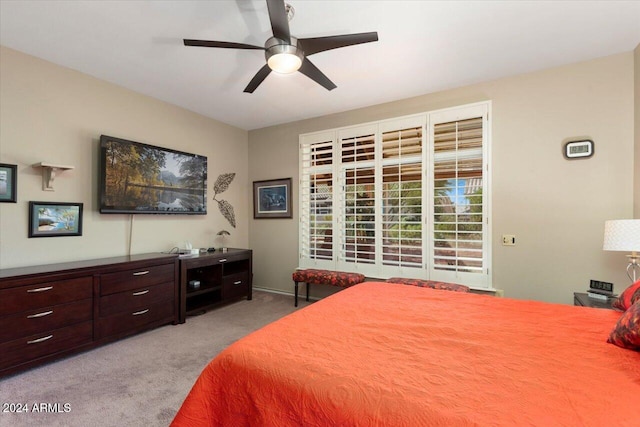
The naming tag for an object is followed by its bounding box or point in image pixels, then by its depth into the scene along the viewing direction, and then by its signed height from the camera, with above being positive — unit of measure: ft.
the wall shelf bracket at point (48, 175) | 8.64 +1.33
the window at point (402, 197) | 10.31 +0.85
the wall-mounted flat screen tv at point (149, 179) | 9.91 +1.54
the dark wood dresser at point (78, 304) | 6.92 -2.49
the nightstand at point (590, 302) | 6.82 -2.10
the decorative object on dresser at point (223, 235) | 14.08 -0.87
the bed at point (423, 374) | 2.74 -1.83
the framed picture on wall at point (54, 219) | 8.48 -0.03
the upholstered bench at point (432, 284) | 9.50 -2.30
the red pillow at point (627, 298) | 5.25 -1.54
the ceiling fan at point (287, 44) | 5.85 +3.87
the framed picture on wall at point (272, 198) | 14.57 +1.05
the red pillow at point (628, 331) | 3.76 -1.56
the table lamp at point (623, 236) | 6.57 -0.44
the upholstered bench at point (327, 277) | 11.64 -2.52
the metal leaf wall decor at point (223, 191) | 14.26 +1.30
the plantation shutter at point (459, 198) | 10.18 +0.72
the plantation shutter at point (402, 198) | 11.23 +0.79
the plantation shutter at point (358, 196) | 12.23 +0.95
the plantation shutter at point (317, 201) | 13.32 +0.81
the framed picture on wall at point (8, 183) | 7.91 +1.00
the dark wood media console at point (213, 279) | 11.00 -2.68
